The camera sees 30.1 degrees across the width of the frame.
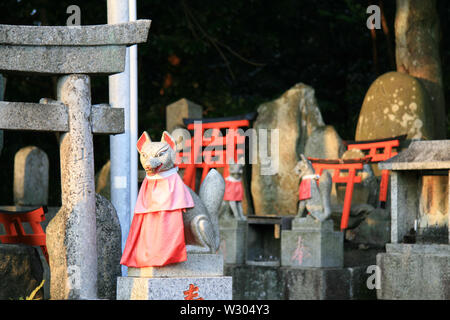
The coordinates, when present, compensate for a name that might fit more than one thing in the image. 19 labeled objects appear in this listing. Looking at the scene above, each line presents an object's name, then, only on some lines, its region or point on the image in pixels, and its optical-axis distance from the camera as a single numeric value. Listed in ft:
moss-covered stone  51.16
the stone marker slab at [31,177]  43.55
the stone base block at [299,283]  42.39
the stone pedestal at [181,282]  25.94
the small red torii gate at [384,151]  47.39
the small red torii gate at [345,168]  46.24
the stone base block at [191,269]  26.20
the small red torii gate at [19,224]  34.37
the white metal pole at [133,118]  32.96
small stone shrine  37.29
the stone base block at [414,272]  37.17
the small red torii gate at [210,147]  48.91
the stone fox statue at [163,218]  26.04
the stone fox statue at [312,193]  43.09
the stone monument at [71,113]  26.45
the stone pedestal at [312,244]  42.73
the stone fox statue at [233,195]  46.57
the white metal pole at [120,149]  32.30
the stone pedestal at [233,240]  45.78
